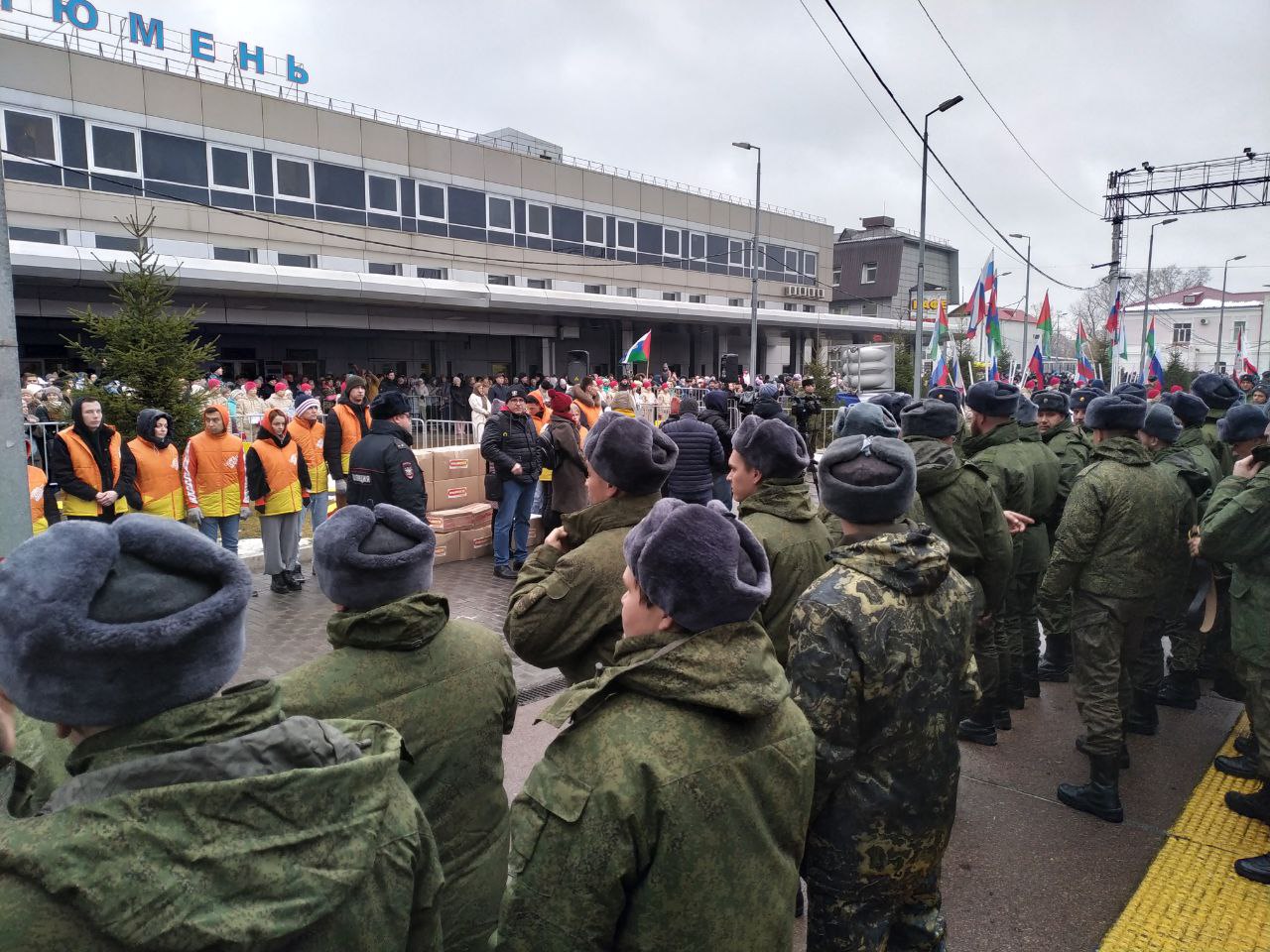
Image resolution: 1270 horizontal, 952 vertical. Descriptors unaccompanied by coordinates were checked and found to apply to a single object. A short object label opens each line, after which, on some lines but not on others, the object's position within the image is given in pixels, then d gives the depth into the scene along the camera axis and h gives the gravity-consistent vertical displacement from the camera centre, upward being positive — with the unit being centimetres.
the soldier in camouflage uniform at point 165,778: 111 -60
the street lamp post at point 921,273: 1528 +177
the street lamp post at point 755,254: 2488 +341
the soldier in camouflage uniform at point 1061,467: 620 -76
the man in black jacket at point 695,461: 856 -96
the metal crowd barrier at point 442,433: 1331 -107
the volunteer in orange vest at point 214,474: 781 -99
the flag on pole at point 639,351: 1828 +38
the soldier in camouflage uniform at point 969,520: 428 -78
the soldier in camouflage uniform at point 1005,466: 530 -63
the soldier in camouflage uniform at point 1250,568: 399 -100
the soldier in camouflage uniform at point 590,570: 283 -70
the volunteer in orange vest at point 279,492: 791 -118
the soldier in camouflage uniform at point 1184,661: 586 -207
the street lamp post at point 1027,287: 2823 +311
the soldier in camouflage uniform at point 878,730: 238 -105
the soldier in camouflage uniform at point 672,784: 162 -83
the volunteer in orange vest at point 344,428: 836 -61
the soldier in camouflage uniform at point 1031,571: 553 -136
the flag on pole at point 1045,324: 1882 +98
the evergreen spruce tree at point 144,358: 1042 +15
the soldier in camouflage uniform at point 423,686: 214 -82
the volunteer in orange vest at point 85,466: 705 -82
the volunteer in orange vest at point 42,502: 711 -114
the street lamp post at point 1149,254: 2160 +486
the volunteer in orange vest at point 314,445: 854 -79
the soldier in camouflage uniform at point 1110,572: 434 -109
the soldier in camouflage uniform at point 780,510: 348 -63
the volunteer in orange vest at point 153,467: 751 -88
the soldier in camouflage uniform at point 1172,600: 498 -131
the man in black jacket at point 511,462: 866 -97
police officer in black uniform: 732 -86
